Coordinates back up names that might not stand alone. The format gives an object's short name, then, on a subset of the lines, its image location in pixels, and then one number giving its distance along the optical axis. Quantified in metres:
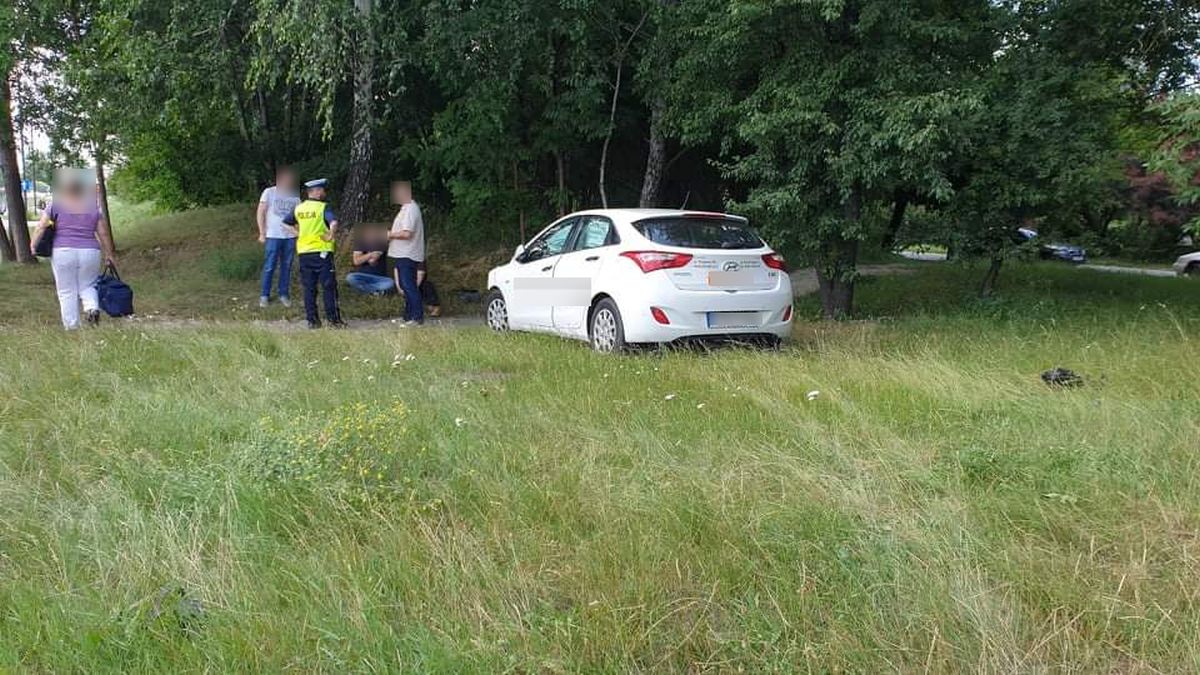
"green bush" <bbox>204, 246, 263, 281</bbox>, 13.34
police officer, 9.28
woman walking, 8.09
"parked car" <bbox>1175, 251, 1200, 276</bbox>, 25.55
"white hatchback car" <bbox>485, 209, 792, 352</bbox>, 7.39
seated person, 11.14
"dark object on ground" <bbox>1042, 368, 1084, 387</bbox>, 5.77
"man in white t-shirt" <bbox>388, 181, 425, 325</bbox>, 9.84
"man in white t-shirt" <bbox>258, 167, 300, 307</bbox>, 10.91
